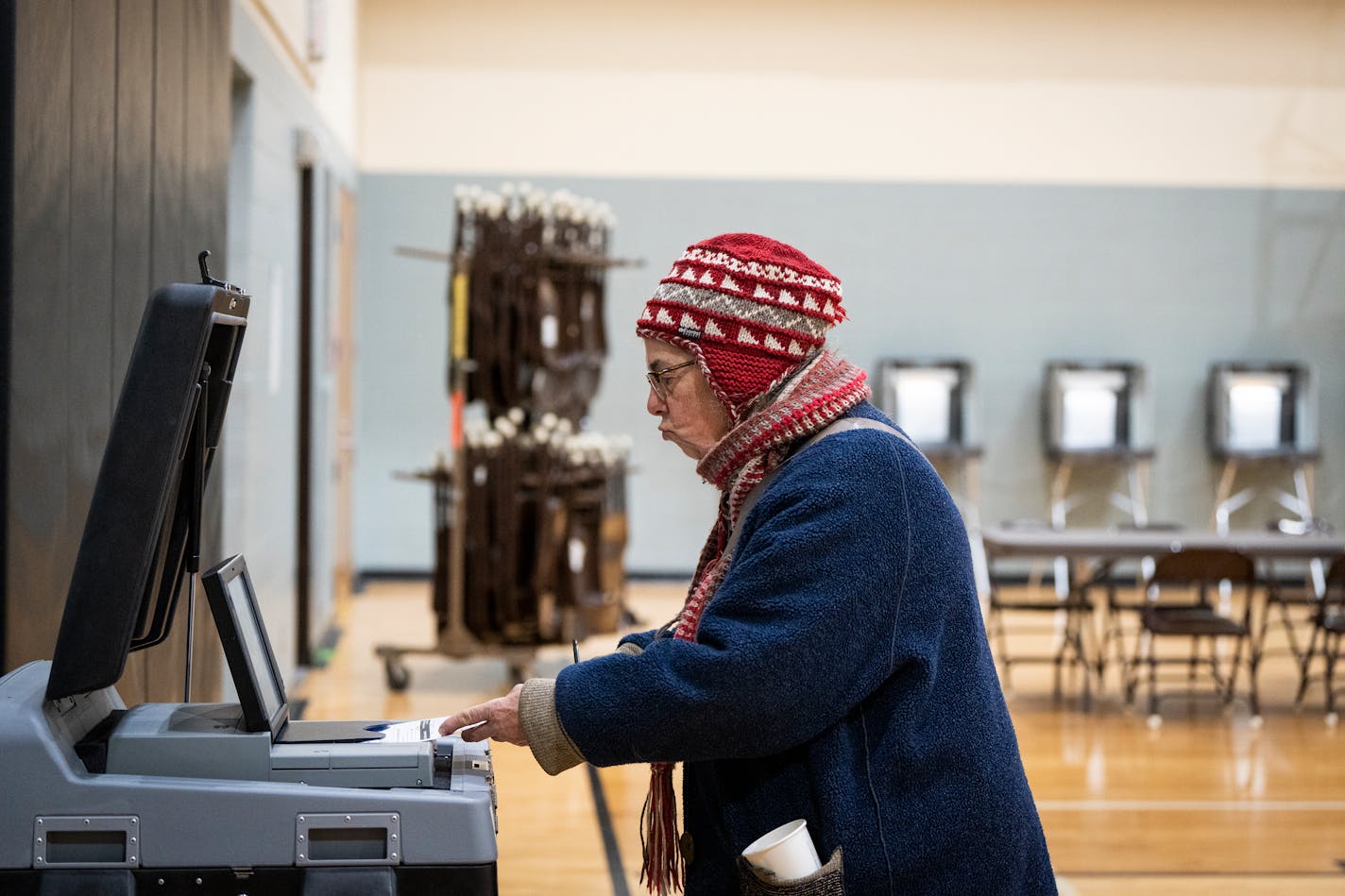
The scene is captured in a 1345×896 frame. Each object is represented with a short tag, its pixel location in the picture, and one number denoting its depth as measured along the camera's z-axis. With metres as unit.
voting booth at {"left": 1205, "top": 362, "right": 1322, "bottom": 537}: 10.40
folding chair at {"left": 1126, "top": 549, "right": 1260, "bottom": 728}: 6.36
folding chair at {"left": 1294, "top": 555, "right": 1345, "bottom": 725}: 6.51
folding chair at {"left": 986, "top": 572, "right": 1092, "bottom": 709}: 6.80
